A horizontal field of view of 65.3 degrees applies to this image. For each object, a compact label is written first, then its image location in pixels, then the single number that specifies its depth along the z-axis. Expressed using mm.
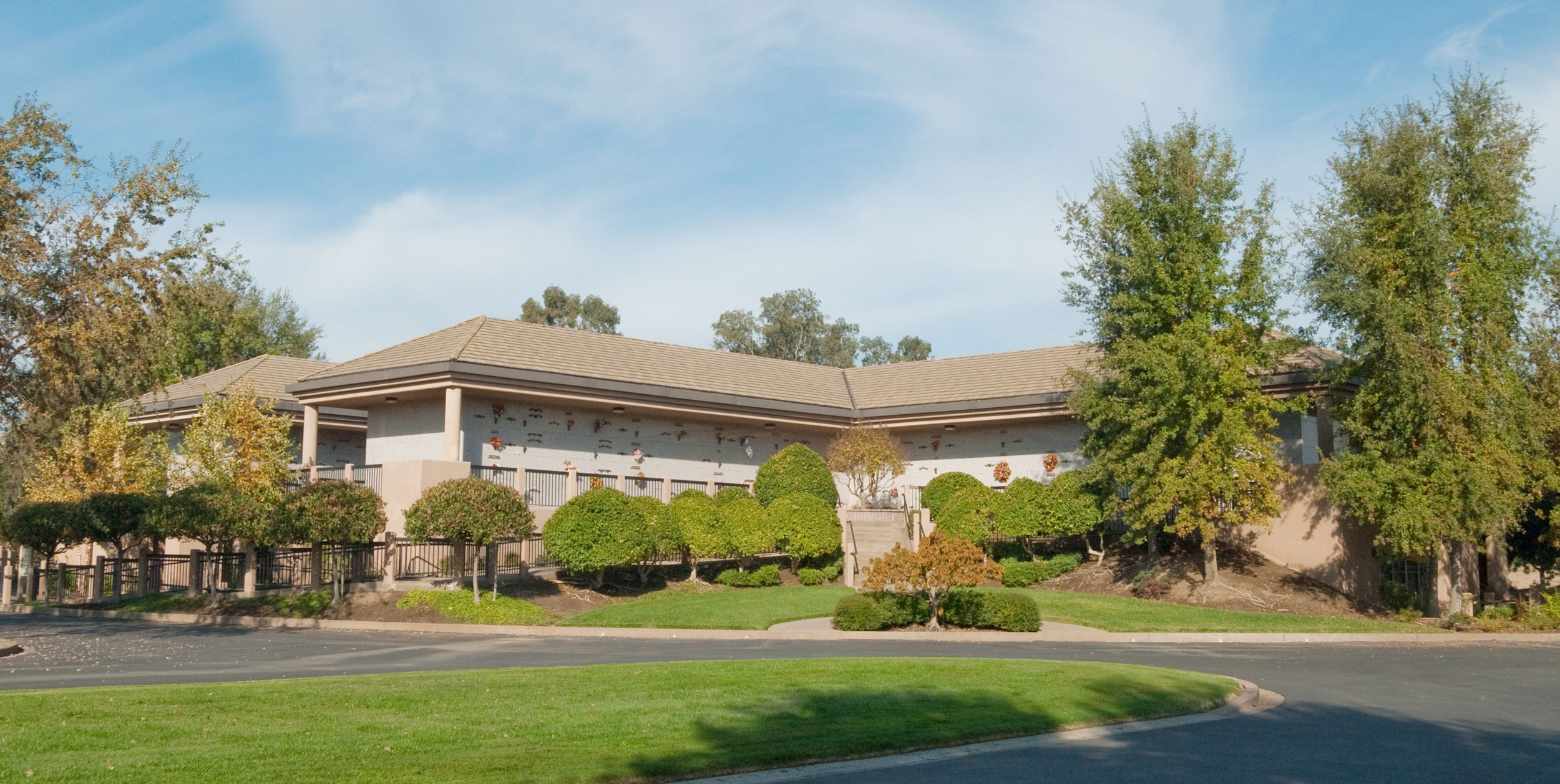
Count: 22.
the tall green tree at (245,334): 54031
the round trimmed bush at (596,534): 27266
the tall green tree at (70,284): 21188
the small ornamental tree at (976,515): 32312
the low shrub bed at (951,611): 22969
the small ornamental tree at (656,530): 28266
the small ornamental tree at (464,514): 25312
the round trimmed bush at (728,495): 32750
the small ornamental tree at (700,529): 29703
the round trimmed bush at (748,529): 30422
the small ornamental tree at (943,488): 34938
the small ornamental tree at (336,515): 25266
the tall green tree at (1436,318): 24891
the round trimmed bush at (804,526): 31312
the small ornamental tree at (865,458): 34562
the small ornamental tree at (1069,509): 30969
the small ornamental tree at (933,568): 22406
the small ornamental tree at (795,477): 33344
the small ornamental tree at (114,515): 27172
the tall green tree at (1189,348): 26844
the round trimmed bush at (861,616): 22906
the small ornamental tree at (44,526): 27344
